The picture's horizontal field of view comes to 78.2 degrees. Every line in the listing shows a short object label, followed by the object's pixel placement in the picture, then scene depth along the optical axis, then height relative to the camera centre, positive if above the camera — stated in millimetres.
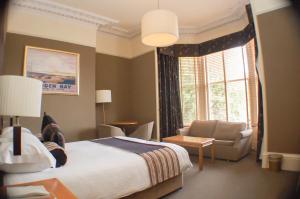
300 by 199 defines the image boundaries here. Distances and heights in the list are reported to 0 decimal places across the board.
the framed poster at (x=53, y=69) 3211 +753
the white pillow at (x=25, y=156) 1164 -310
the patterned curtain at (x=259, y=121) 3104 -275
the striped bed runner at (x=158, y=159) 1821 -544
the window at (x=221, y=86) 3866 +467
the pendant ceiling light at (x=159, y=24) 2207 +1006
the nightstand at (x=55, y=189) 944 -445
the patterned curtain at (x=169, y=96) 4395 +268
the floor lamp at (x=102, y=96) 4039 +273
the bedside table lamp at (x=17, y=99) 1028 +69
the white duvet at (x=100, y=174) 1312 -506
